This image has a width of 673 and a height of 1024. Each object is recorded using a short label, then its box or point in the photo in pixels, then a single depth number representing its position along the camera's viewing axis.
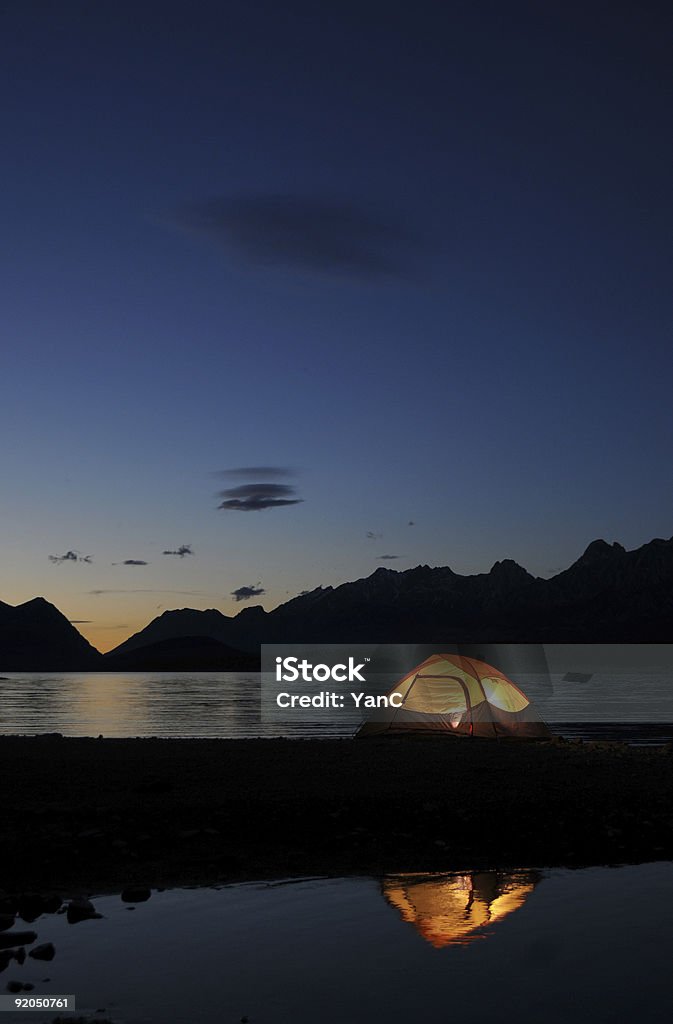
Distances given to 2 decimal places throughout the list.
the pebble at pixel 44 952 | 11.18
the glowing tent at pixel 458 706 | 34.38
